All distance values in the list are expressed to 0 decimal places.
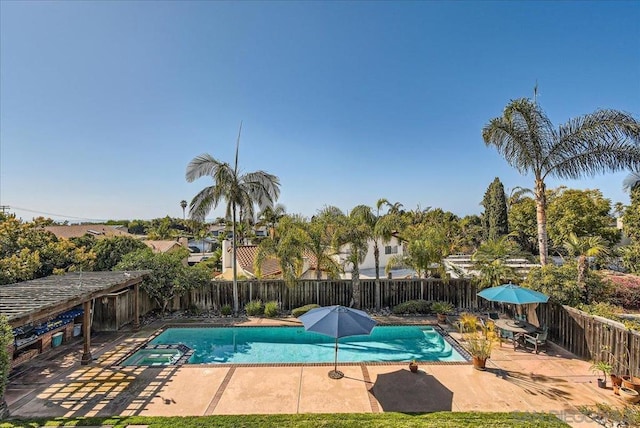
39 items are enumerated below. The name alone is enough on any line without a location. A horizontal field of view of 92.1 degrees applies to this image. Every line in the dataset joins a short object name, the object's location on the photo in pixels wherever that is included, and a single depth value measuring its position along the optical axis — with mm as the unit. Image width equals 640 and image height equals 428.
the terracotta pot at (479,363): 8211
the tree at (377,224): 13680
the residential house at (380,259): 21489
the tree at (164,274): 13008
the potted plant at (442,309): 12391
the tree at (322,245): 13656
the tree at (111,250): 14938
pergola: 6738
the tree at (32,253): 11031
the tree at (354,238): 13539
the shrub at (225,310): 13649
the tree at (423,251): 13953
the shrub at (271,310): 13367
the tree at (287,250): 13211
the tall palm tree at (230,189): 13508
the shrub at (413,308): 13570
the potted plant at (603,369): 6992
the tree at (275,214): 39312
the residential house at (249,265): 17328
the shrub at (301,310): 13281
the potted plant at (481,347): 8145
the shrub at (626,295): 11312
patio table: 9672
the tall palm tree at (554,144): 11766
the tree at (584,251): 9703
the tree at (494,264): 12755
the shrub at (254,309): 13492
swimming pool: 9812
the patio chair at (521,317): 11273
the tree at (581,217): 25406
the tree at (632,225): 17281
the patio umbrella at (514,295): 9344
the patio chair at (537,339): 9352
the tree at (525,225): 30639
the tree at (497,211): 32750
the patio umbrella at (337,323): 7453
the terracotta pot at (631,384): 6512
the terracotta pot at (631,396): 6398
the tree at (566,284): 9609
